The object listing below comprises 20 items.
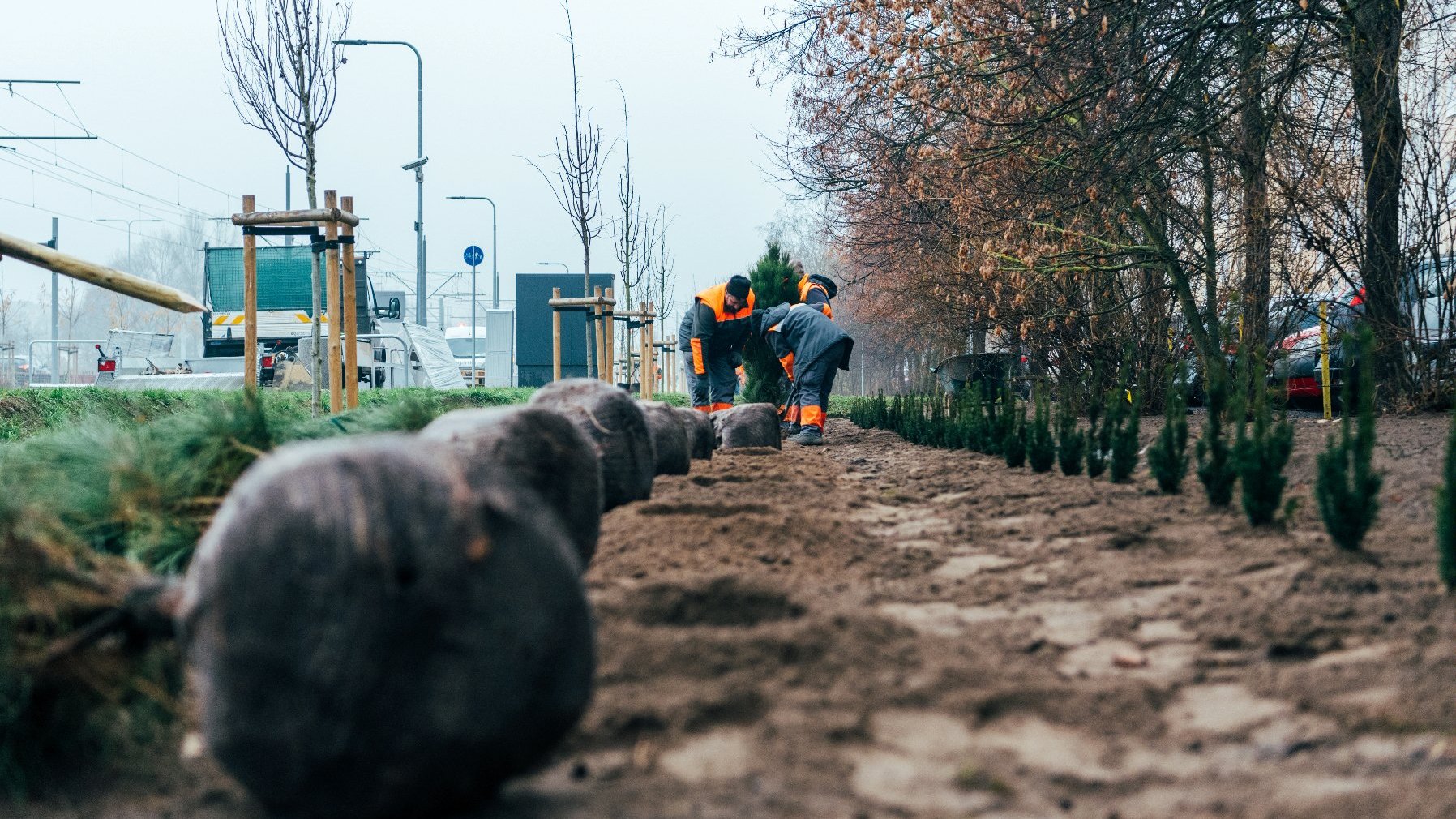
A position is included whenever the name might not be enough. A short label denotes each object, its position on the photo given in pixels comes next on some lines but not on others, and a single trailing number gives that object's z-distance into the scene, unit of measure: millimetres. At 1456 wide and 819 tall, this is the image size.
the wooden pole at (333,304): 7888
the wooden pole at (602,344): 14734
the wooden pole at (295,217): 7887
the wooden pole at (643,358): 17747
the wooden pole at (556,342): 14055
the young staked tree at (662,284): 25016
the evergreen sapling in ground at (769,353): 14456
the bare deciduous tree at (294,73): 8836
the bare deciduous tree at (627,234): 17438
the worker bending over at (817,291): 12891
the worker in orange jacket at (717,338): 12461
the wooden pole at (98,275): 3746
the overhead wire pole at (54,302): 37219
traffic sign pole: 31002
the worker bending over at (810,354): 11391
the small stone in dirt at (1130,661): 2832
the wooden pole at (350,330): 8117
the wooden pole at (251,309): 7455
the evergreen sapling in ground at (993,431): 7988
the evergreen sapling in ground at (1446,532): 2943
